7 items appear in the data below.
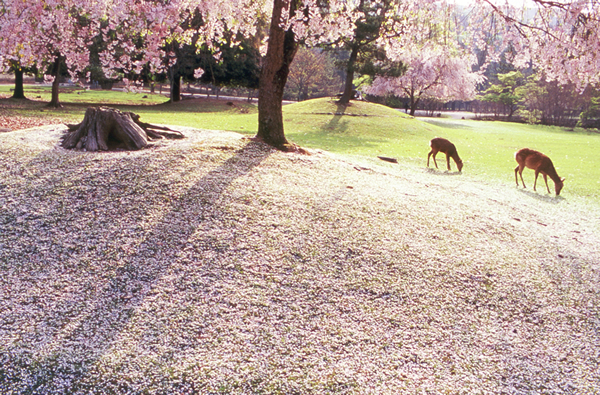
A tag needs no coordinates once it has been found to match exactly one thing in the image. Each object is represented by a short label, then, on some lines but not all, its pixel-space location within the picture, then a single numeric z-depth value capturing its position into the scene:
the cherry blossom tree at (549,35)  7.50
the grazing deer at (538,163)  10.72
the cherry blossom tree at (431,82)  47.03
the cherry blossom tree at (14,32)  8.13
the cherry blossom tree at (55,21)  8.38
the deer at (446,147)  12.77
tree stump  8.23
